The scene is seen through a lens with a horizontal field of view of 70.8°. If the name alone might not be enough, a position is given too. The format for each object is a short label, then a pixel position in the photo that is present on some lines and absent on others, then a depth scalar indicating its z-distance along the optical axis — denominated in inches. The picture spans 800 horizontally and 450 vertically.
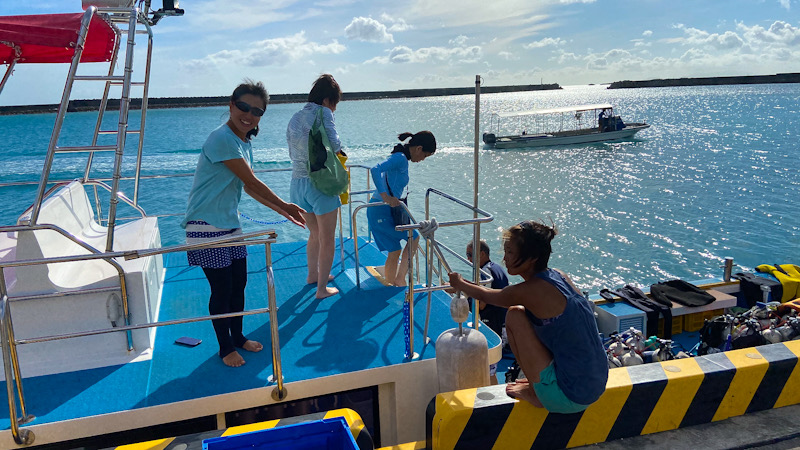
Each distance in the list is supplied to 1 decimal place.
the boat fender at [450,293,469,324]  137.2
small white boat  1673.2
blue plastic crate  112.3
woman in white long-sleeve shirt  176.4
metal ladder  127.3
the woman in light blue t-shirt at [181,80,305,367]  133.0
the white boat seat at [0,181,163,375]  143.2
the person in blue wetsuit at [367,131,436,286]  187.8
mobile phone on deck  159.6
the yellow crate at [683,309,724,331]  266.7
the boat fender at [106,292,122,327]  149.3
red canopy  132.7
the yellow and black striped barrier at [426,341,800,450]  128.0
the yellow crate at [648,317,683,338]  265.0
